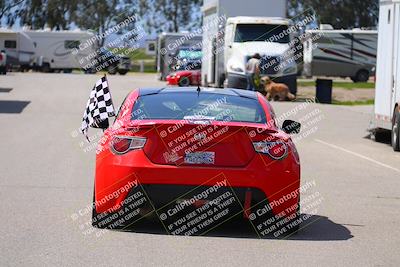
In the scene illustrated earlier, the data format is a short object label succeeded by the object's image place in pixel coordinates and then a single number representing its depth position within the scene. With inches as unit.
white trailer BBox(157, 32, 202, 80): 2090.3
